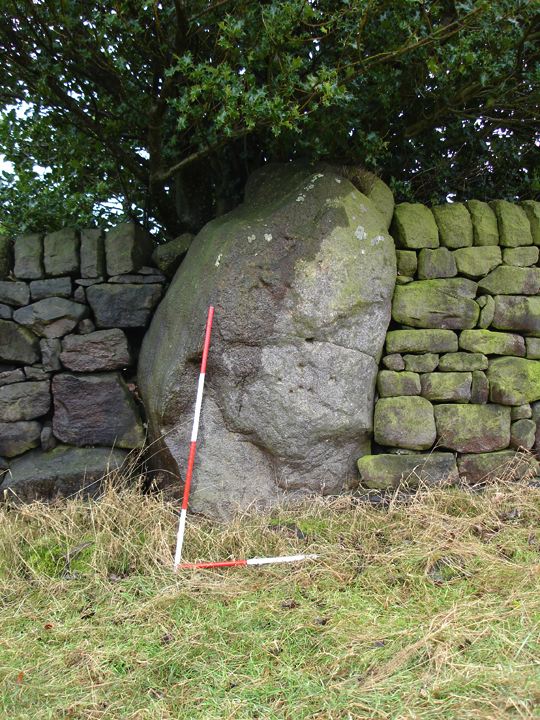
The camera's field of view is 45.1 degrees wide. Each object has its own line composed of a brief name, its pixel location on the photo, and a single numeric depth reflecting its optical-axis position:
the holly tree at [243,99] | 3.86
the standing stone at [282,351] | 4.11
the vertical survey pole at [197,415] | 3.92
